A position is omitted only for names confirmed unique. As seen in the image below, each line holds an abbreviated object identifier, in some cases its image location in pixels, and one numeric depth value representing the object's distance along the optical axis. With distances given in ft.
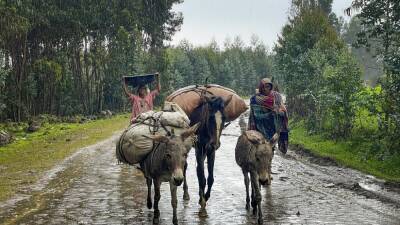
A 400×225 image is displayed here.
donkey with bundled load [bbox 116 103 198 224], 56.13
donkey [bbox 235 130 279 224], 60.12
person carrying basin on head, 86.12
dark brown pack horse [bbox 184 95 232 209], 66.49
